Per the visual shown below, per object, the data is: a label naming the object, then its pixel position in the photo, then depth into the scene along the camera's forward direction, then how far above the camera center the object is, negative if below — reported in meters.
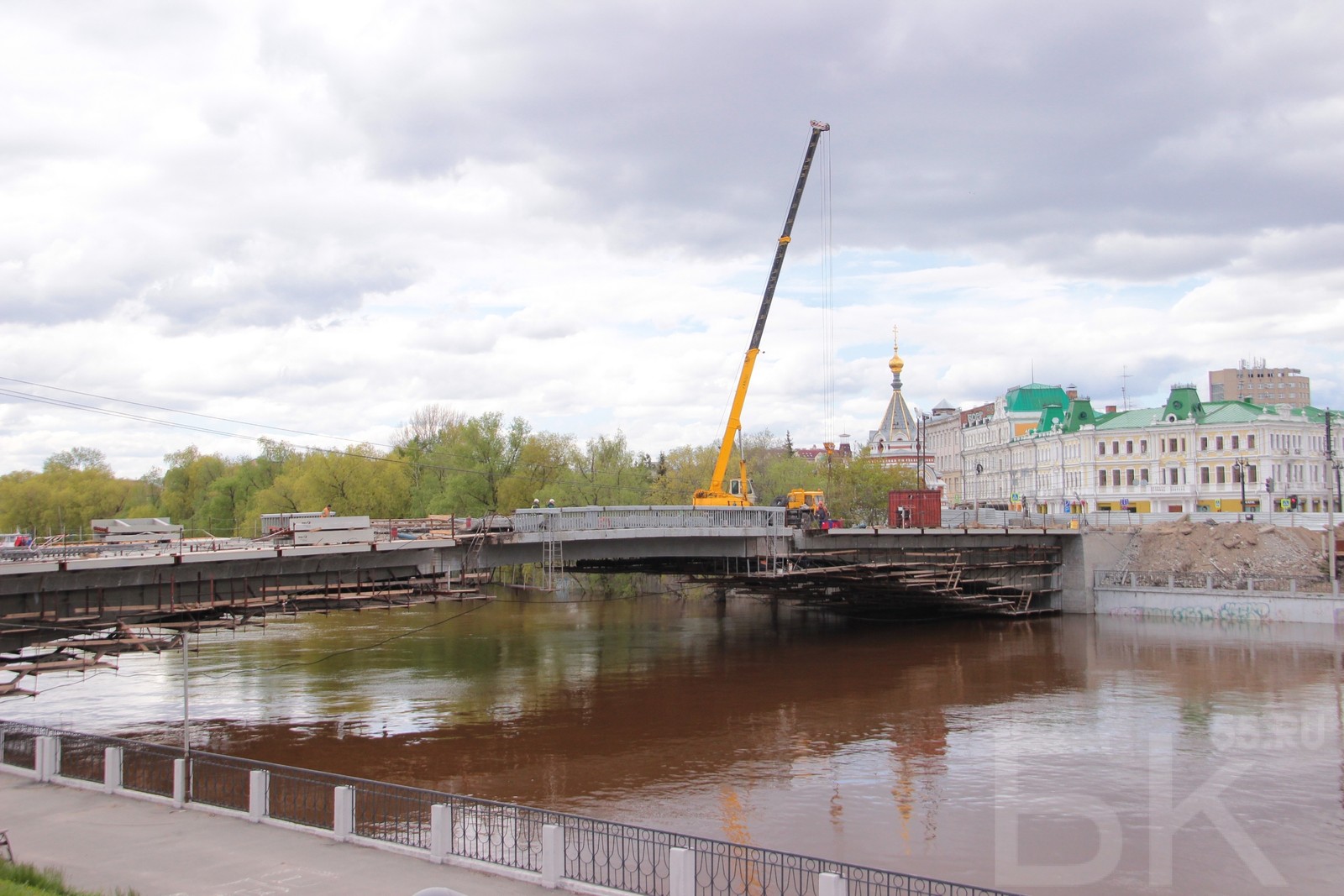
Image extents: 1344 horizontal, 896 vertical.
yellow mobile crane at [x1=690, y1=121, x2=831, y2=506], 57.84 +4.58
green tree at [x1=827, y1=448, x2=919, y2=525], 101.69 +0.74
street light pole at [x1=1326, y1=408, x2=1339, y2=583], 61.57 -1.78
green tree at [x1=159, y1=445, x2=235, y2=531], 118.62 +2.04
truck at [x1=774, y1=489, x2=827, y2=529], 56.16 -0.51
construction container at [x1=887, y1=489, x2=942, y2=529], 69.25 -0.60
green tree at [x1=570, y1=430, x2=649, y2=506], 91.94 +2.34
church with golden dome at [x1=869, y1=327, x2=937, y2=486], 143.75 +9.12
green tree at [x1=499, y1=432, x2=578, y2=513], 86.94 +2.42
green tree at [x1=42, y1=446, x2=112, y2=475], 133.62 +5.67
